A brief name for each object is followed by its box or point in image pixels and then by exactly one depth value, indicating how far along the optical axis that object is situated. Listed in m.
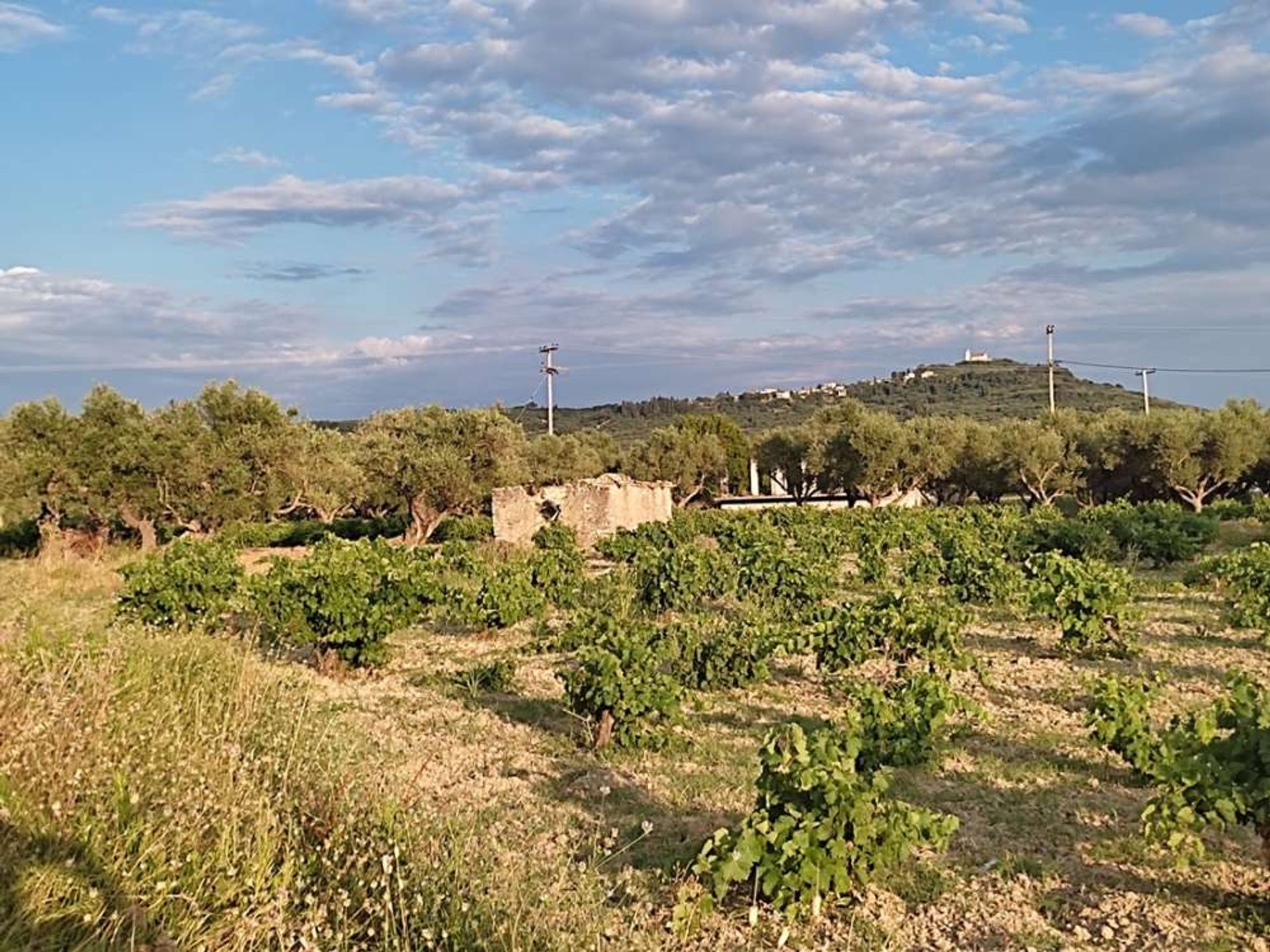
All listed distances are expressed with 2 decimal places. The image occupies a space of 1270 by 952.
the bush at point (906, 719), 7.01
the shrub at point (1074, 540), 19.44
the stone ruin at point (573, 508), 26.09
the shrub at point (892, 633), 9.66
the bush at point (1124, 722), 6.38
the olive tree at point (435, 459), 28.55
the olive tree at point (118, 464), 25.56
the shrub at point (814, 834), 4.79
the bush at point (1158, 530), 19.88
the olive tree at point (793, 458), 50.12
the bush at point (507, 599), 13.18
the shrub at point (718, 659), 9.88
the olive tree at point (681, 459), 52.59
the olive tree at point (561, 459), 48.41
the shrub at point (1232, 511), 30.69
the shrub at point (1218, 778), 4.38
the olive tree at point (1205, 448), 40.44
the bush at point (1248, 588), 11.98
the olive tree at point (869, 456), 45.66
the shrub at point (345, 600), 10.62
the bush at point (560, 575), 15.52
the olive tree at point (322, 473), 28.09
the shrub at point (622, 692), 7.96
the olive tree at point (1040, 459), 43.72
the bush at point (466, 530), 30.30
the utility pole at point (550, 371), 57.45
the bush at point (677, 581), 14.63
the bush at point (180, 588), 12.26
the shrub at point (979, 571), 14.53
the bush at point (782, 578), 14.70
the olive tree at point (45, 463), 24.98
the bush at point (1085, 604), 10.70
